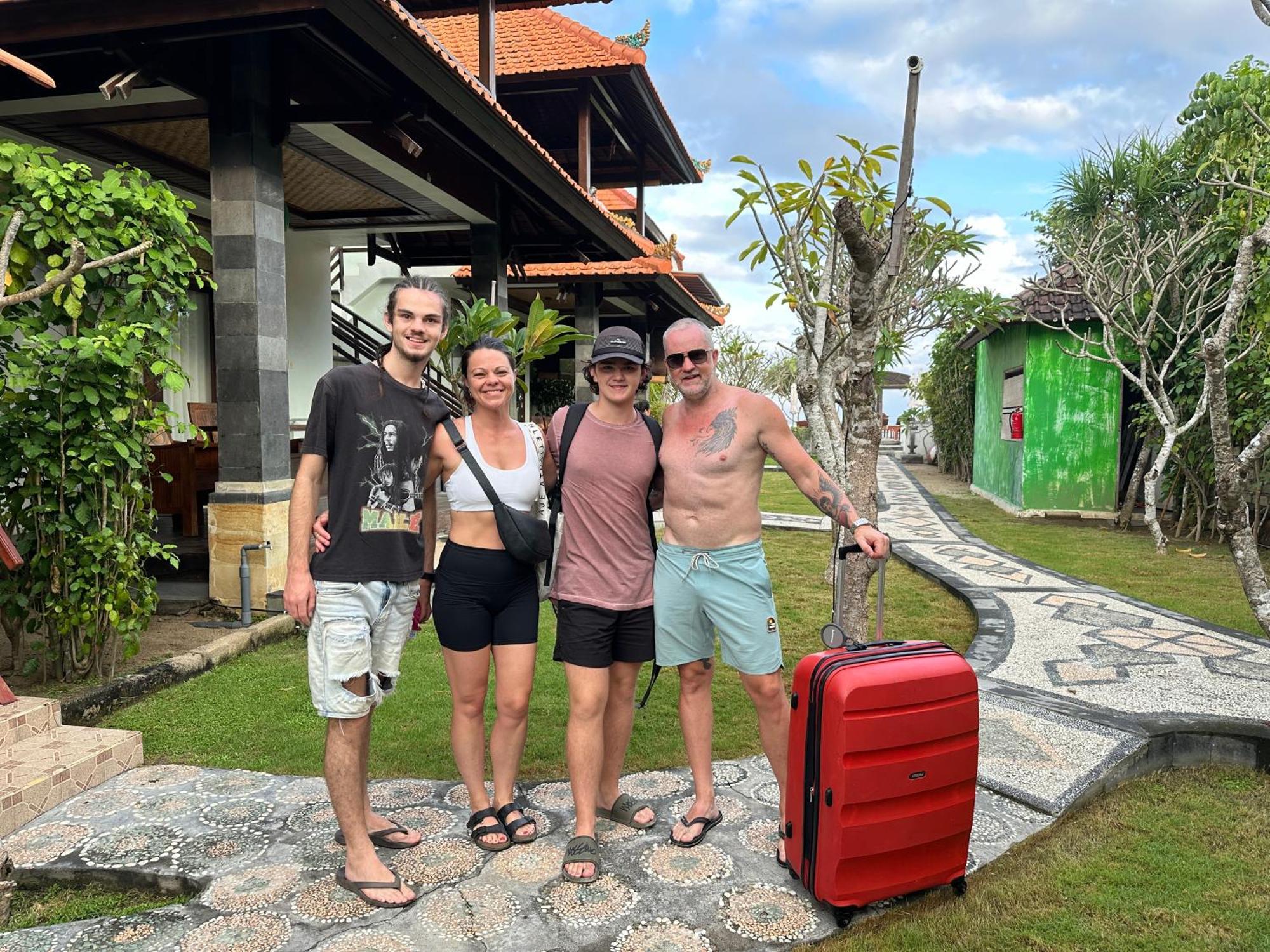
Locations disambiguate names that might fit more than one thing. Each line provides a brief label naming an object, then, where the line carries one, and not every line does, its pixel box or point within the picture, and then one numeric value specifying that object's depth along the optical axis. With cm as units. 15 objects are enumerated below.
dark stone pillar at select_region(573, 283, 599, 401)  1394
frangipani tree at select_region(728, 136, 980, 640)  379
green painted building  1377
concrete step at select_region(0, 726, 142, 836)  310
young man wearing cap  288
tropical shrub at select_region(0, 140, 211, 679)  399
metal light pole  371
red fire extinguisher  1459
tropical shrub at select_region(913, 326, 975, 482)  2036
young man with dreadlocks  257
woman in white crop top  287
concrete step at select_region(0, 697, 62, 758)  348
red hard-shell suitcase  244
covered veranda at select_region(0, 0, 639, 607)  517
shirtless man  285
